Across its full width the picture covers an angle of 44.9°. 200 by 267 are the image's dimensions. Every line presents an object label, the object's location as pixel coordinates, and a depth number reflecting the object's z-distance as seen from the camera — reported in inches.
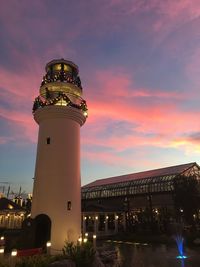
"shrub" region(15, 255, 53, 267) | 390.9
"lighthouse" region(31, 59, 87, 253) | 685.9
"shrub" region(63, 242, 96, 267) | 446.6
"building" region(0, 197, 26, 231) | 1432.9
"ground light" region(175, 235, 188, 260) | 747.4
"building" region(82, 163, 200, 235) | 1459.2
